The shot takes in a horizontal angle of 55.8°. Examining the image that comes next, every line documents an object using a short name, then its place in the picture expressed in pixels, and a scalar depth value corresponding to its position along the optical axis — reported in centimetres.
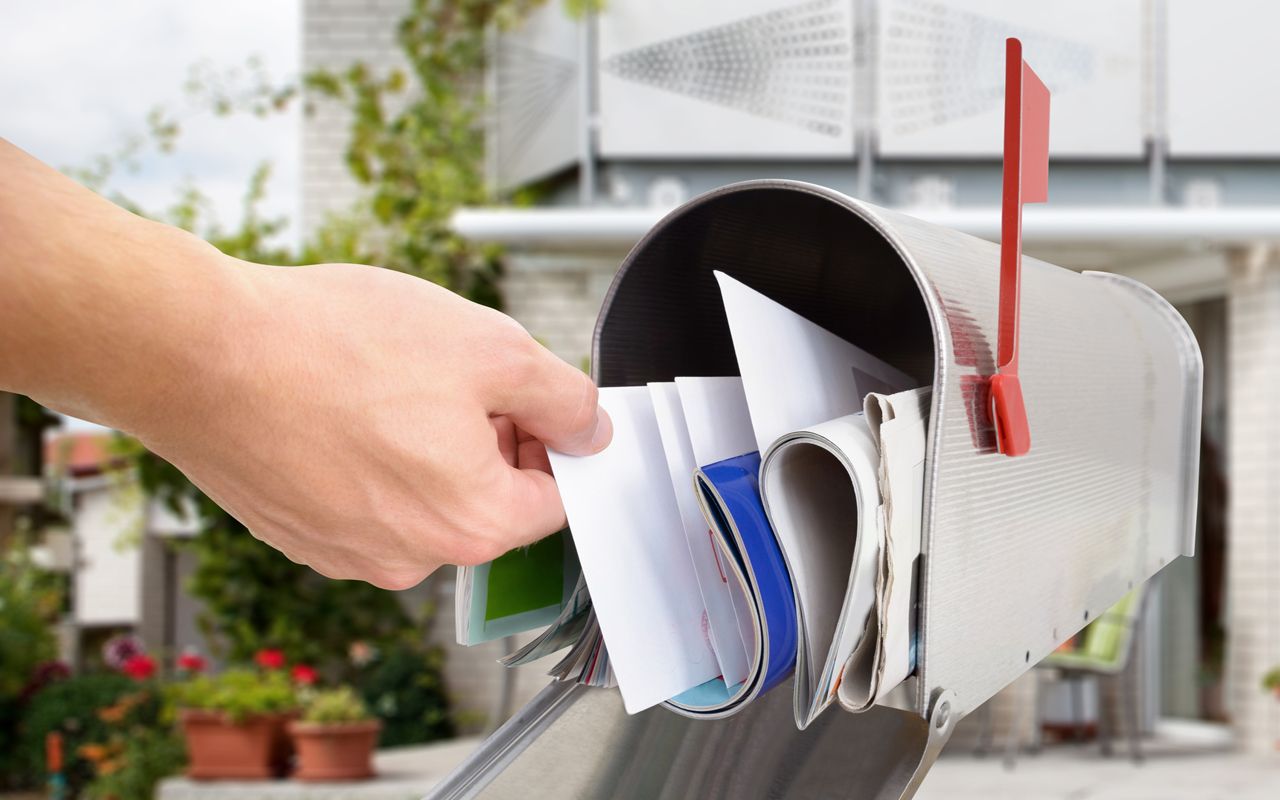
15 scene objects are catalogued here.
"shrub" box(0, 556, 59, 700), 725
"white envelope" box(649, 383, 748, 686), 77
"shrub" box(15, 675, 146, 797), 635
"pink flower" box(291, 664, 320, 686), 570
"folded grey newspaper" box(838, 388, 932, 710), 64
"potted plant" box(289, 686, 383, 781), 531
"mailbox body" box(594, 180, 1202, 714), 68
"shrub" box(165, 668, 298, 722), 547
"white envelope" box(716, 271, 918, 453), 76
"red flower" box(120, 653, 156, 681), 603
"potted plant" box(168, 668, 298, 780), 545
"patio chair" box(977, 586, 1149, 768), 588
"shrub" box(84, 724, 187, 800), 584
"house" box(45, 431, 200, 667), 706
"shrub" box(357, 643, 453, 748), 638
